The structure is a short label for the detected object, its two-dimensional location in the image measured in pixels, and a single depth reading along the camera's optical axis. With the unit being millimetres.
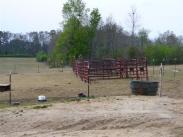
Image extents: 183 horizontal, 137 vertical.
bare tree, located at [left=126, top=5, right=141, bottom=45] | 54181
